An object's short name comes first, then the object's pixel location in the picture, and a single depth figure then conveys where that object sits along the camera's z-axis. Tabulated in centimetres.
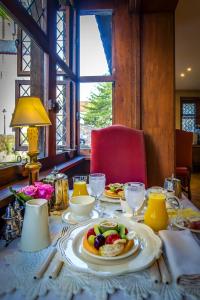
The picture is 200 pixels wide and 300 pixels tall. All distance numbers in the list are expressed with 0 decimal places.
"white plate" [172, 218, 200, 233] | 81
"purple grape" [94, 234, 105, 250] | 64
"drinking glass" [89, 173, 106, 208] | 110
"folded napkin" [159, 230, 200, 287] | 53
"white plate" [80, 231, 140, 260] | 60
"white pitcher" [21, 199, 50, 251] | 70
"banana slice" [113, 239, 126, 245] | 64
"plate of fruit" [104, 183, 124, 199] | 124
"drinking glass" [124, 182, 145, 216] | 92
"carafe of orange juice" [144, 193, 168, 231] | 84
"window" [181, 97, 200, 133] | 845
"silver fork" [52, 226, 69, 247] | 73
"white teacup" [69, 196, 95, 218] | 92
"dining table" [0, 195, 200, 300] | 50
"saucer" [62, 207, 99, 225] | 91
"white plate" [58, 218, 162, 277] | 57
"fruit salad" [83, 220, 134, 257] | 62
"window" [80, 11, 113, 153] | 267
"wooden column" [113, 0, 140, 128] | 242
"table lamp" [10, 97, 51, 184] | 119
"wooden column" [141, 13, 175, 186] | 237
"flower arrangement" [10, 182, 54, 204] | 87
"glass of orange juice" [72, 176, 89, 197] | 117
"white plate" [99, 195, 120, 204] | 119
